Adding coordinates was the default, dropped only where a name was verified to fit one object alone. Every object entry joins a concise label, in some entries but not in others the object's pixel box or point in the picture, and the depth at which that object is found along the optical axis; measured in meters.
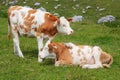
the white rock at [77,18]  23.58
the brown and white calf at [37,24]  13.52
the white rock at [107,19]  23.22
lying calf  12.80
